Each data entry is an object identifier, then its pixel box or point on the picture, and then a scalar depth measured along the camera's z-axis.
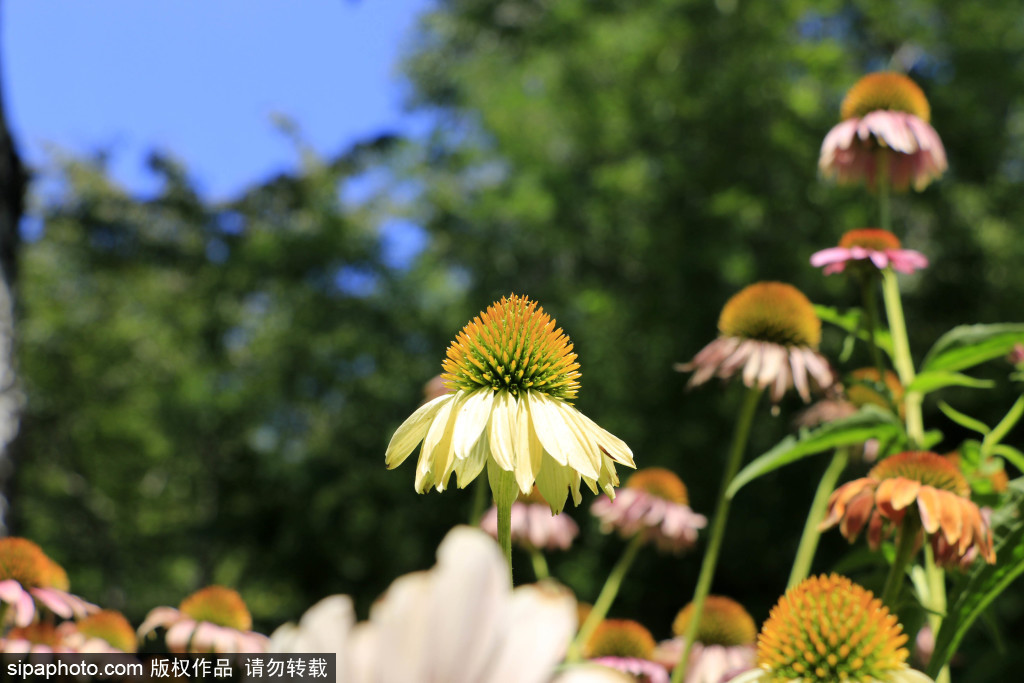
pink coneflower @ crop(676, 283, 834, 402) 0.55
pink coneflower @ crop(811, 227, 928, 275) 0.54
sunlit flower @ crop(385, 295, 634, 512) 0.38
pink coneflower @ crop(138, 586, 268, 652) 0.55
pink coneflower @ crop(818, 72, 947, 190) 0.59
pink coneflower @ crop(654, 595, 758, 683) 0.54
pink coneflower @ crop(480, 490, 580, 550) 0.73
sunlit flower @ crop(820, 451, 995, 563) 0.42
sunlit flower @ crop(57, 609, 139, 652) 0.50
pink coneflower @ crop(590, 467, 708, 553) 0.76
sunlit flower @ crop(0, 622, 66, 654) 0.46
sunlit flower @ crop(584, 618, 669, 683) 0.53
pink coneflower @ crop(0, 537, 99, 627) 0.47
